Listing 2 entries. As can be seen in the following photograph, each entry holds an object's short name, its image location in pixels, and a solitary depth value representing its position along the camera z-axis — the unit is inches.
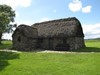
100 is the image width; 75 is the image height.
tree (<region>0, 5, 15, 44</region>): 970.2
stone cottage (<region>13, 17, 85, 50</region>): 621.9
